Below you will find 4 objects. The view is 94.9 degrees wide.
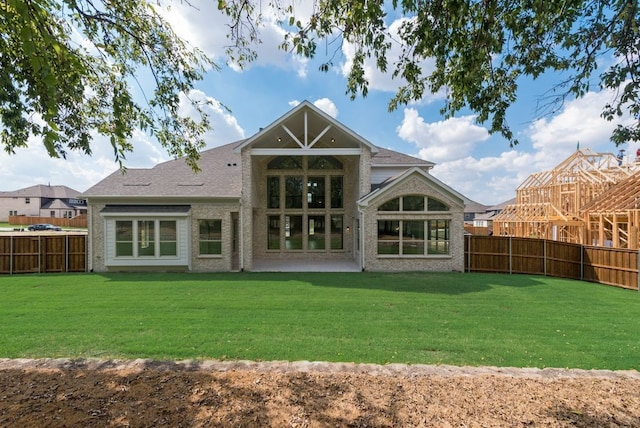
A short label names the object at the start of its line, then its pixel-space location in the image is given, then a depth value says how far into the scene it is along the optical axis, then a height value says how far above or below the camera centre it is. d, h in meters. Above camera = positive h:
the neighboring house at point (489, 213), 56.17 +1.06
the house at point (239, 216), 13.24 +0.14
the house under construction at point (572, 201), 19.48 +1.32
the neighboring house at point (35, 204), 58.53 +3.13
